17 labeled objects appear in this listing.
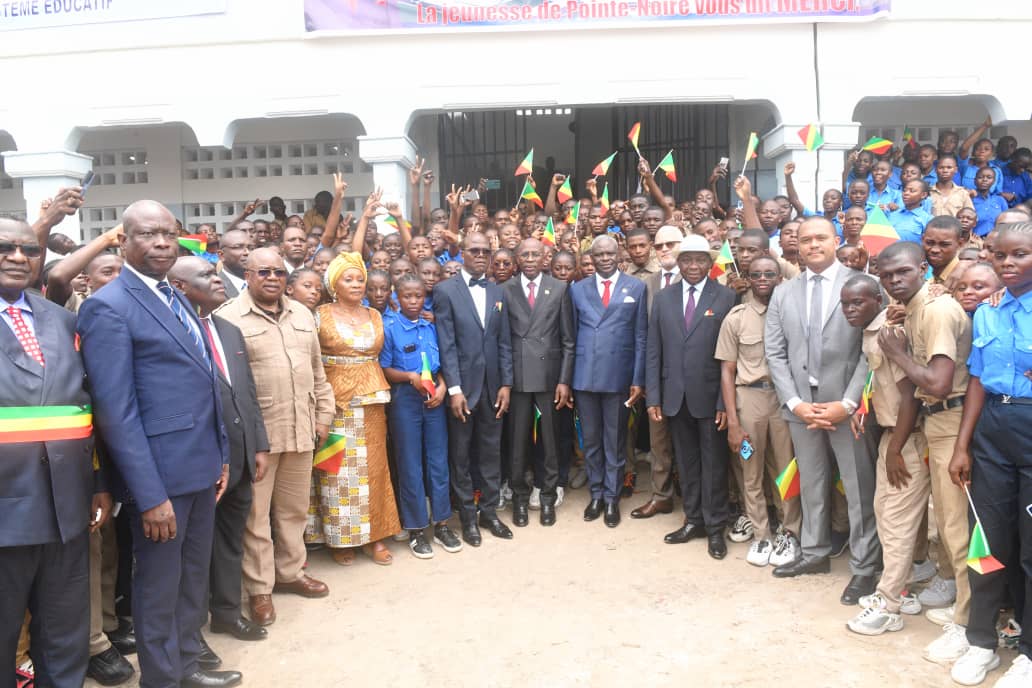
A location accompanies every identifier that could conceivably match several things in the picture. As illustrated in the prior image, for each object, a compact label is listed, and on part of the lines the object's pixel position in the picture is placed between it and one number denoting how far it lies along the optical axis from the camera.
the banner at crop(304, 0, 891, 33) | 8.45
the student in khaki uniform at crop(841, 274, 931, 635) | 3.77
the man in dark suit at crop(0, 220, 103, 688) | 2.64
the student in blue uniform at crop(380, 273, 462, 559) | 4.93
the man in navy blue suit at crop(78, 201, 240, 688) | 2.84
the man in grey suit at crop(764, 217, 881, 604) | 4.15
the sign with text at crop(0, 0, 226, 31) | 8.77
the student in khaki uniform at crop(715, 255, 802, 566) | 4.64
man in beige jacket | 3.99
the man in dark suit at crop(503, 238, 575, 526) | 5.33
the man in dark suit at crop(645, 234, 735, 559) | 4.92
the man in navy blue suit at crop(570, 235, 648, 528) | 5.26
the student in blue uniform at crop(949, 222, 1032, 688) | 3.15
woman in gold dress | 4.62
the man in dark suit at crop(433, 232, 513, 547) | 5.12
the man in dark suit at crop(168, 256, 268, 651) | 3.64
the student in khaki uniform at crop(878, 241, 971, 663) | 3.46
